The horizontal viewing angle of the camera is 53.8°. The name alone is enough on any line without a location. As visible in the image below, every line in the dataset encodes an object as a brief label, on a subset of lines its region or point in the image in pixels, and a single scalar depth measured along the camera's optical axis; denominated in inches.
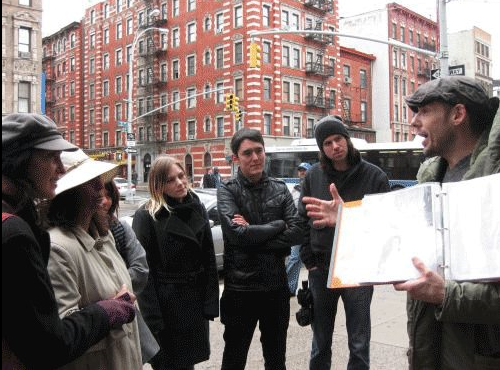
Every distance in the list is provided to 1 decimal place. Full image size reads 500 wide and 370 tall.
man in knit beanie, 148.2
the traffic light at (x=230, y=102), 1050.0
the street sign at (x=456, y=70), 510.3
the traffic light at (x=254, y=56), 762.8
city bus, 964.0
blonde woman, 135.2
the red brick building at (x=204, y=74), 1590.8
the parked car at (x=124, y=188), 1306.1
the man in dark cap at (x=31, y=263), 59.2
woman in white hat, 85.1
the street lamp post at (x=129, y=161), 1163.3
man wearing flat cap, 68.5
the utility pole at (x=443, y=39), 536.2
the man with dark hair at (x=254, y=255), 142.2
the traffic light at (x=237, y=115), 1094.6
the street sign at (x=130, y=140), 1164.5
